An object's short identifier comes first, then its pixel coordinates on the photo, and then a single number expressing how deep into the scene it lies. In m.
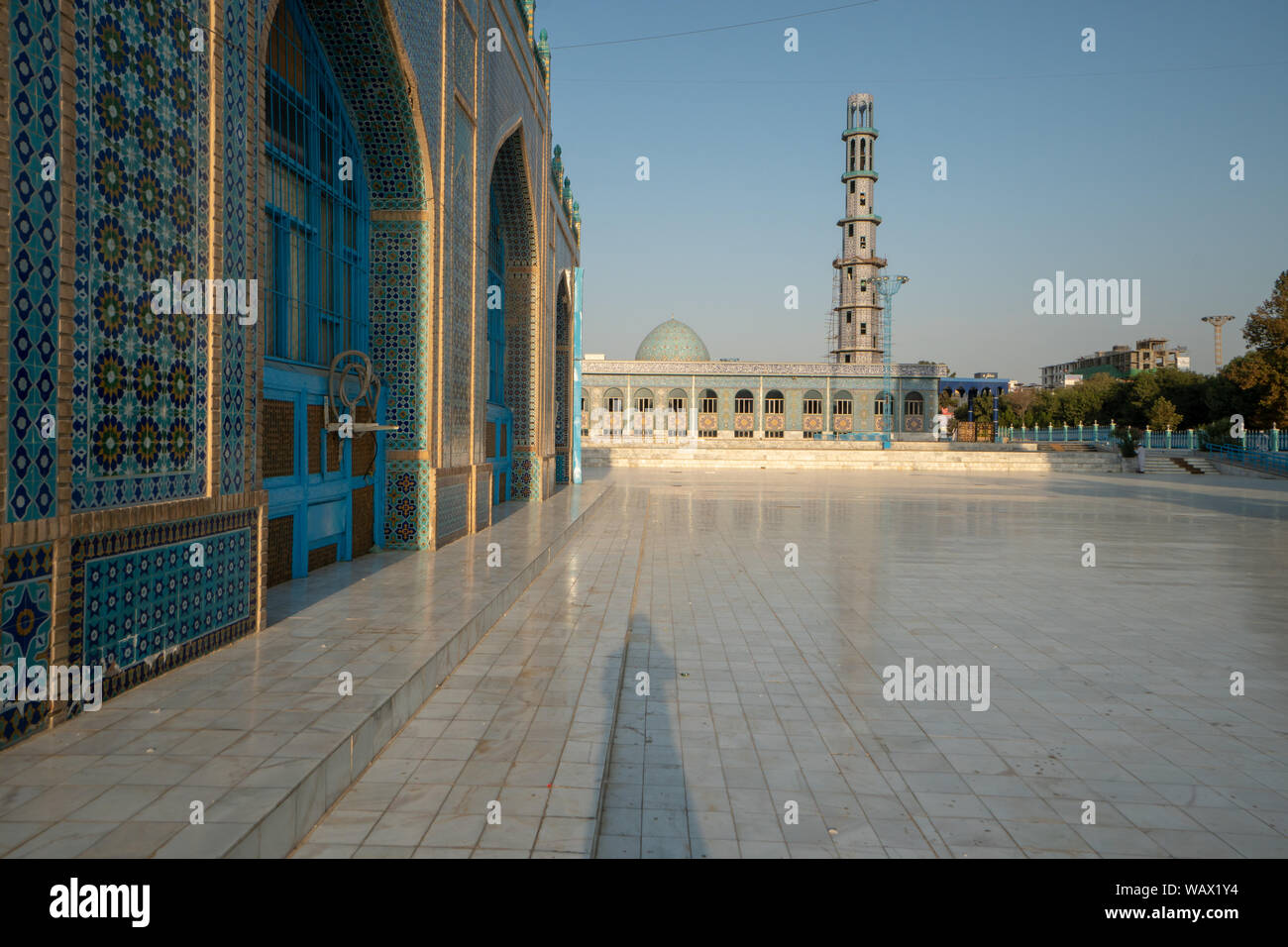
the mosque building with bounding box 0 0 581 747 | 3.09
